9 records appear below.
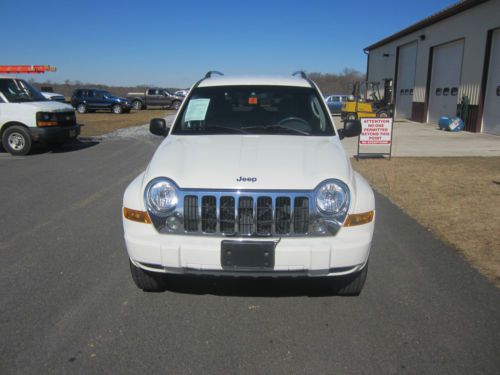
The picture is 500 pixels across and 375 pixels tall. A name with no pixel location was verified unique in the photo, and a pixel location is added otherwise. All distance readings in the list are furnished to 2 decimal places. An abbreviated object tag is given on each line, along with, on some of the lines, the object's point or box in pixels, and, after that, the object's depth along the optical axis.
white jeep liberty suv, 2.91
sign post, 10.77
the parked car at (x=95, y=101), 31.05
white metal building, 17.70
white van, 10.93
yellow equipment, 23.95
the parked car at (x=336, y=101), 33.28
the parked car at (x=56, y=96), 26.23
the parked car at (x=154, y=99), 37.66
